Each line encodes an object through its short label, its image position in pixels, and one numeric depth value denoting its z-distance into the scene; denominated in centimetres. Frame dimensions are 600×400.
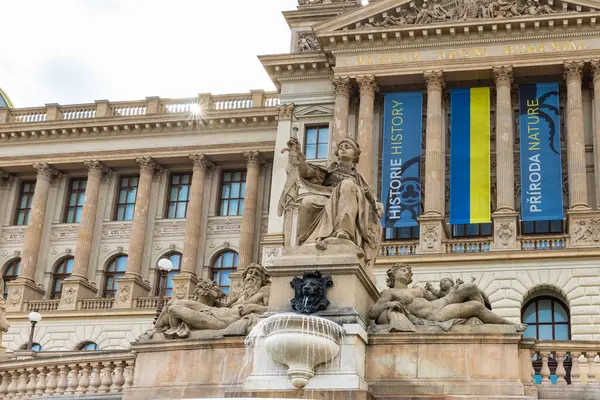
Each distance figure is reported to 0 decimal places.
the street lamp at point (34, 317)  3228
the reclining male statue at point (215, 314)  1345
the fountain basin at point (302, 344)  1203
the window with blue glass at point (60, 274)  5362
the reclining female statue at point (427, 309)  1279
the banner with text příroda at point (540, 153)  4094
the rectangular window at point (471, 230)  4281
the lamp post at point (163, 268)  2889
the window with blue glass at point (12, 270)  5528
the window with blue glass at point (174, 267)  5134
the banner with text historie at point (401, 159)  4241
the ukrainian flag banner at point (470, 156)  4184
